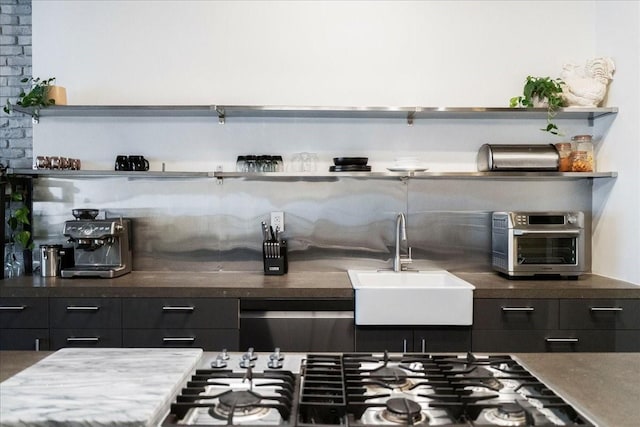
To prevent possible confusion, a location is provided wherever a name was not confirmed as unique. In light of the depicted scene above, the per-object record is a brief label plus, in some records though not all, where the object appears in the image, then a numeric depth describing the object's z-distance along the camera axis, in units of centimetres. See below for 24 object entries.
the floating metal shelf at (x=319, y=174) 317
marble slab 100
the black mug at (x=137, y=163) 328
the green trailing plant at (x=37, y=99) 313
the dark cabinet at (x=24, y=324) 273
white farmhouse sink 265
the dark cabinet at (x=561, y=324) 273
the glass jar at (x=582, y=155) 322
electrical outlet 341
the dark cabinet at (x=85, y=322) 274
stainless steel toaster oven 304
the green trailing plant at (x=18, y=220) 322
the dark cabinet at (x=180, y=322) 273
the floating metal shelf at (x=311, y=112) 315
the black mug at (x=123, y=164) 327
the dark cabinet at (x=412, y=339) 267
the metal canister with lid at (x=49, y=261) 312
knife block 319
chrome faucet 332
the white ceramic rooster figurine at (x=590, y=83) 318
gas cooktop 104
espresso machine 301
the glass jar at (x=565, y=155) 328
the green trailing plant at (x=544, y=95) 321
